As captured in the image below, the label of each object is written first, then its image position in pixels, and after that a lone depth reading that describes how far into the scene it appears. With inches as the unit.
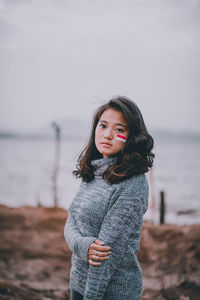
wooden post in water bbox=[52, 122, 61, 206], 302.2
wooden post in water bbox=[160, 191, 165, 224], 272.1
